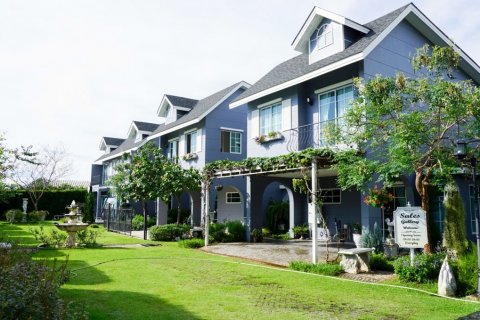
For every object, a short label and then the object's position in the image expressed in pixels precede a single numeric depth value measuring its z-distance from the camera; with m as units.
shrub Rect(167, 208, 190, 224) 26.73
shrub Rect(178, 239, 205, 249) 17.23
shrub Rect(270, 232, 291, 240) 20.26
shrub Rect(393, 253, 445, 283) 9.37
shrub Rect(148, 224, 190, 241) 20.28
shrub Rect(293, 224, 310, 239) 19.88
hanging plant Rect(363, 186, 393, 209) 11.54
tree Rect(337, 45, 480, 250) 9.64
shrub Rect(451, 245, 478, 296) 8.55
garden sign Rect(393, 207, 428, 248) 9.98
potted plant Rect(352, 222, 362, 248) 12.75
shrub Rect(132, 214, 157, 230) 27.45
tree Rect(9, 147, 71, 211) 38.00
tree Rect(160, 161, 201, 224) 19.72
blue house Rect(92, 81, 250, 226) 23.05
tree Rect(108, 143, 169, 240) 20.17
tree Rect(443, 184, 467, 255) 10.66
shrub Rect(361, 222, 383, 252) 12.54
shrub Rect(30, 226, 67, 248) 16.41
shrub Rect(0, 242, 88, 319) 4.08
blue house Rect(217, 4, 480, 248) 14.17
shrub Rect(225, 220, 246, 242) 18.78
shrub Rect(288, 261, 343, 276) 10.75
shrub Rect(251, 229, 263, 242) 18.28
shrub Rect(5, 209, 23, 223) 31.86
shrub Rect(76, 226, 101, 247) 17.00
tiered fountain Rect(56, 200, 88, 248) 16.55
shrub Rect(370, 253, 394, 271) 11.13
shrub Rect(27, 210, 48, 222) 33.81
